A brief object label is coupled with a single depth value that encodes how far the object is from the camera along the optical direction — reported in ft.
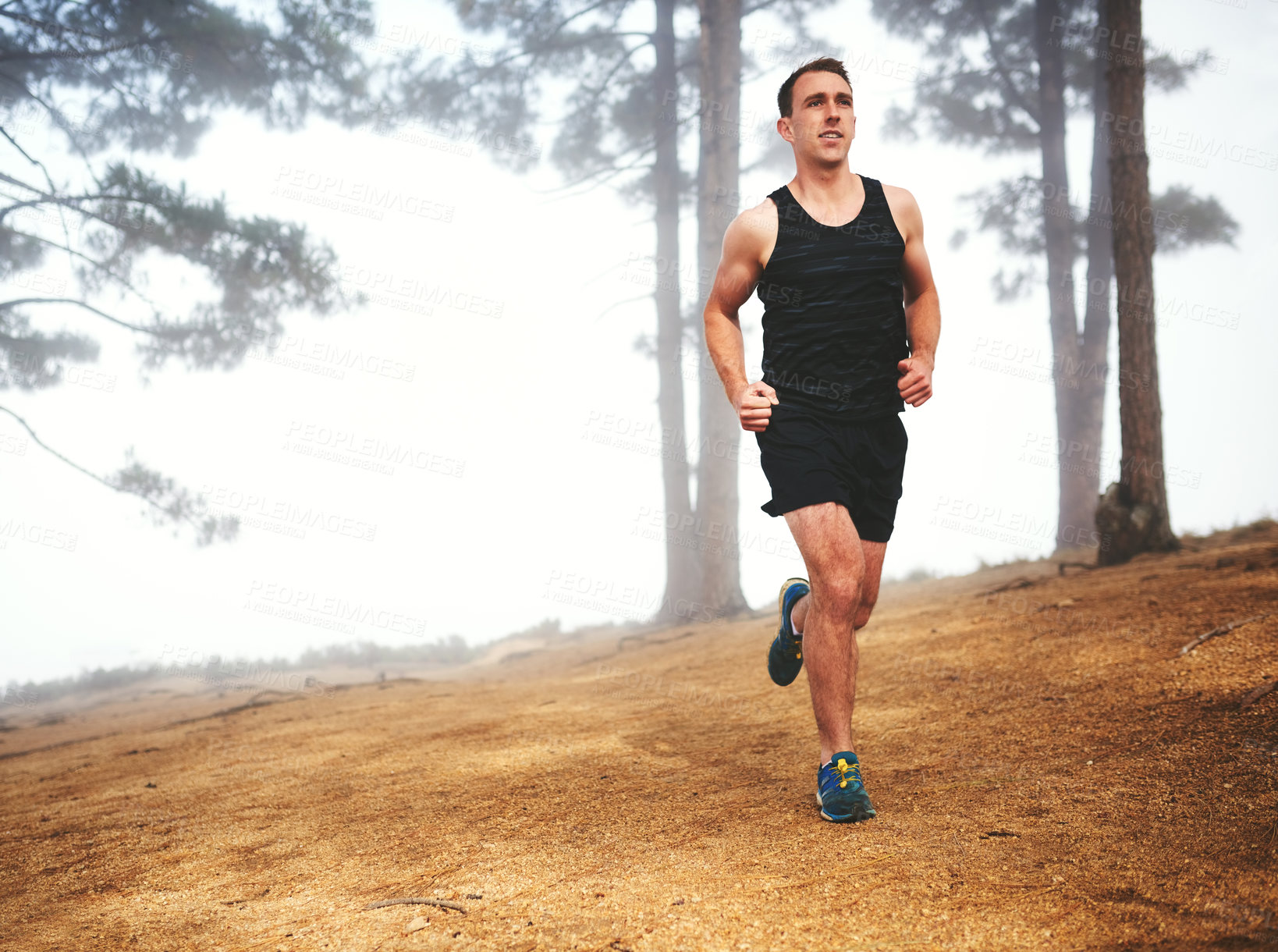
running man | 8.10
